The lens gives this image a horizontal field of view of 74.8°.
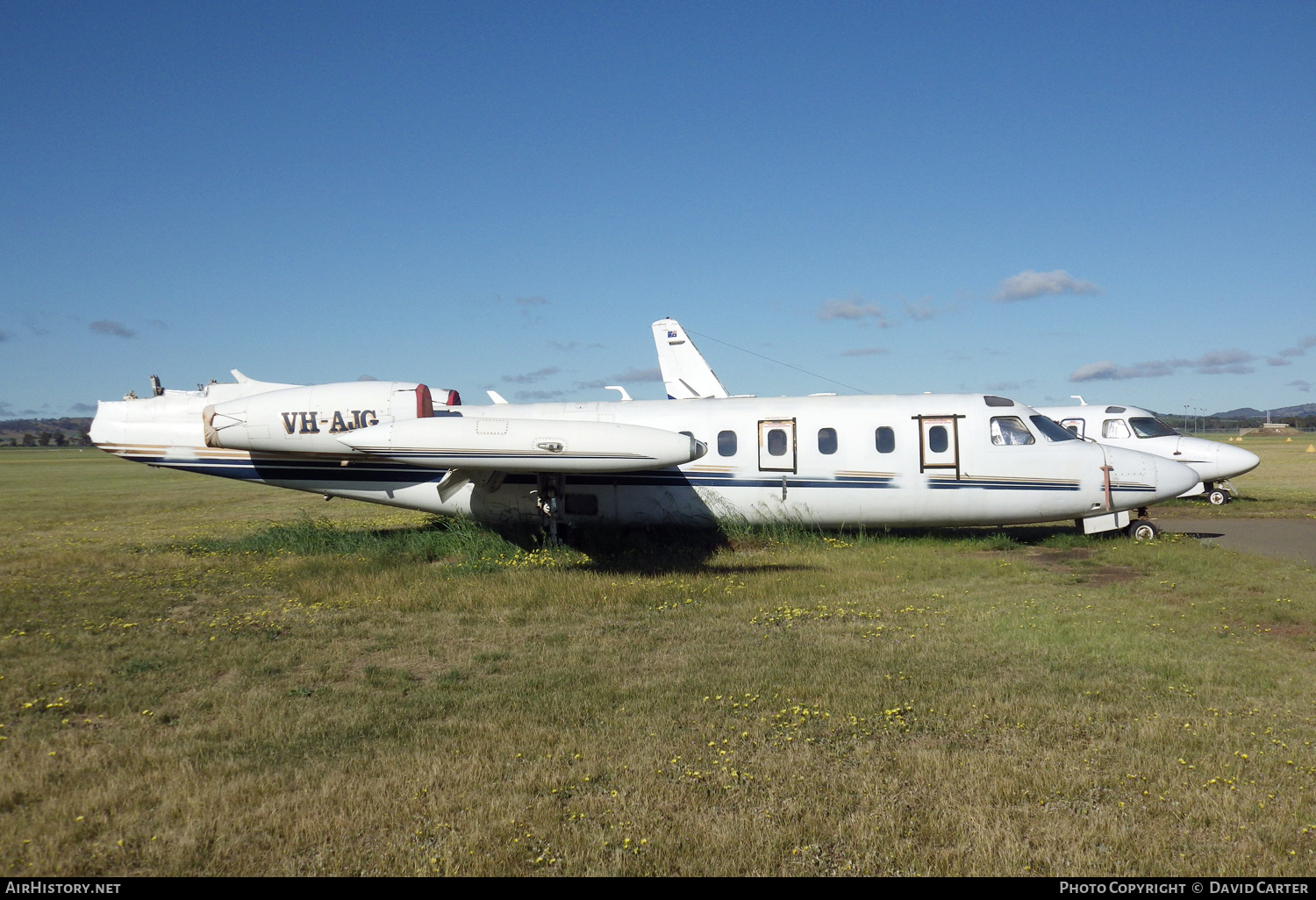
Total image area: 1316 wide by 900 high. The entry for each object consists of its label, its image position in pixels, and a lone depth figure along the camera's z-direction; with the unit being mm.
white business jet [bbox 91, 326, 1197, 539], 14453
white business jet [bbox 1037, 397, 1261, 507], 19938
